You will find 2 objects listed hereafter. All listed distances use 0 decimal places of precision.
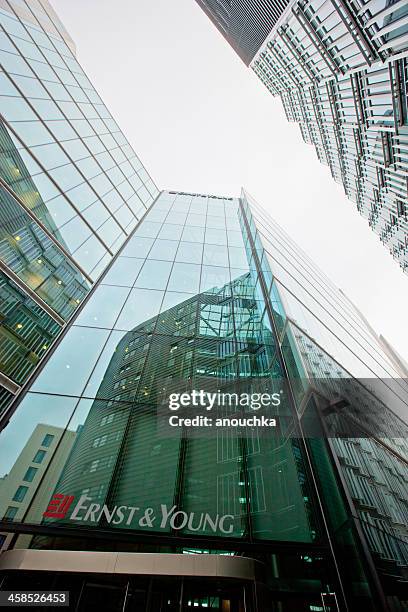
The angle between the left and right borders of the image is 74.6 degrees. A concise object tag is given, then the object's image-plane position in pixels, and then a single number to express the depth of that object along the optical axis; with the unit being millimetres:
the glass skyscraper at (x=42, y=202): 9594
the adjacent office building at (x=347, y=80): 23281
